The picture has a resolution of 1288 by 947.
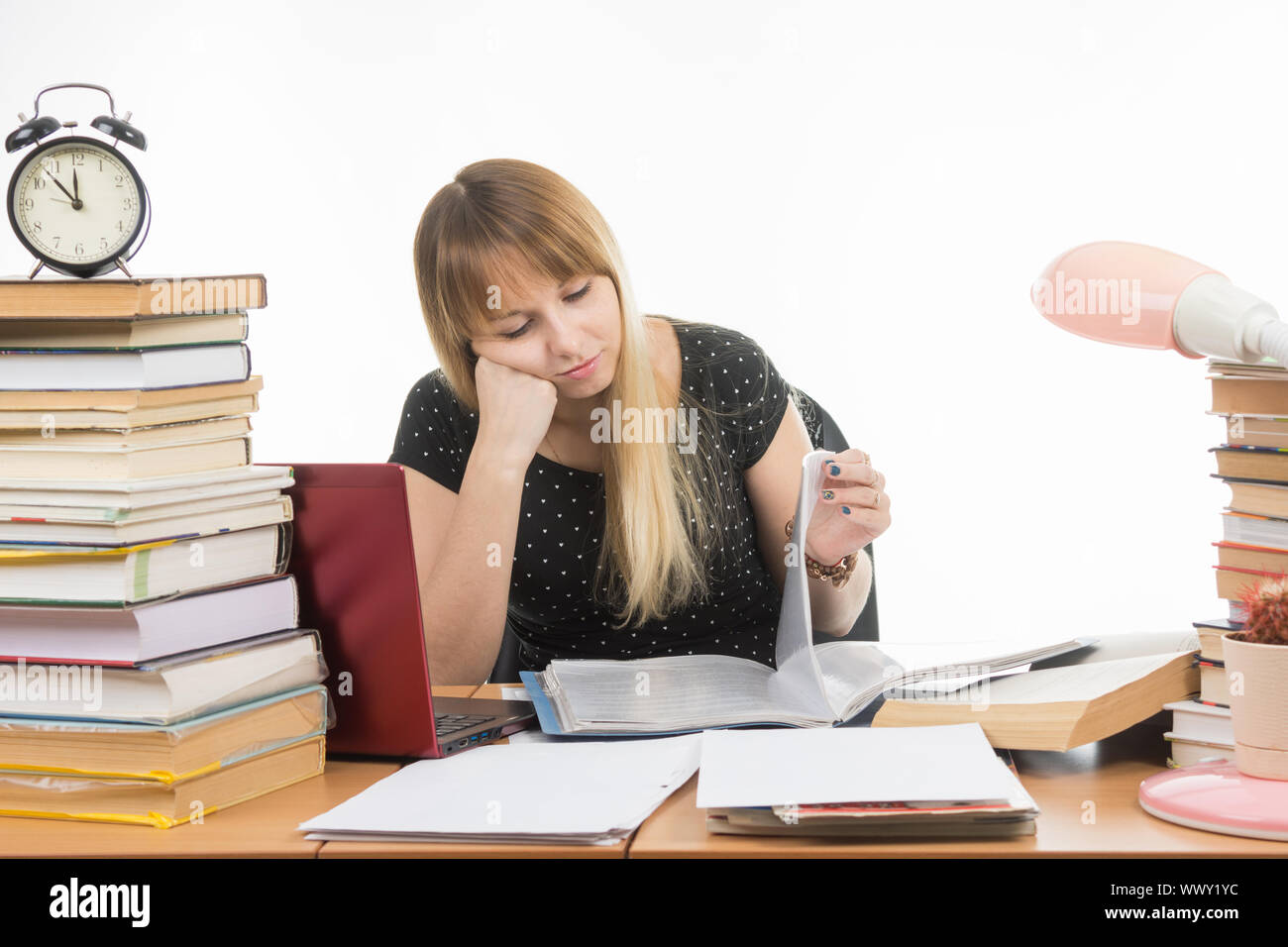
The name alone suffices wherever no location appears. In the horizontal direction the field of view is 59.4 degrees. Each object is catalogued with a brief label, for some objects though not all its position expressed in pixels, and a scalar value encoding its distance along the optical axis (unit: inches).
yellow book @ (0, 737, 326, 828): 32.1
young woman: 56.9
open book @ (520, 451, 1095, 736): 40.1
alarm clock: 38.8
